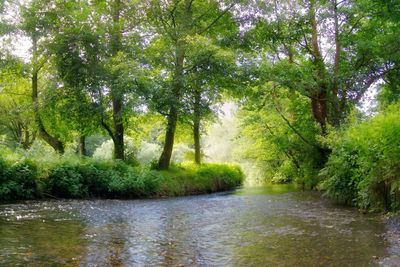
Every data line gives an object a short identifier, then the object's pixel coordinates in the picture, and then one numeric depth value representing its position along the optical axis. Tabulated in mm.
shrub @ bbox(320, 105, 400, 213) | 9664
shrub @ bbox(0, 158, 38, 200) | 13141
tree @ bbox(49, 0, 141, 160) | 19250
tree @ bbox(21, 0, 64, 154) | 20297
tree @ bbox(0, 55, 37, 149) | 23672
